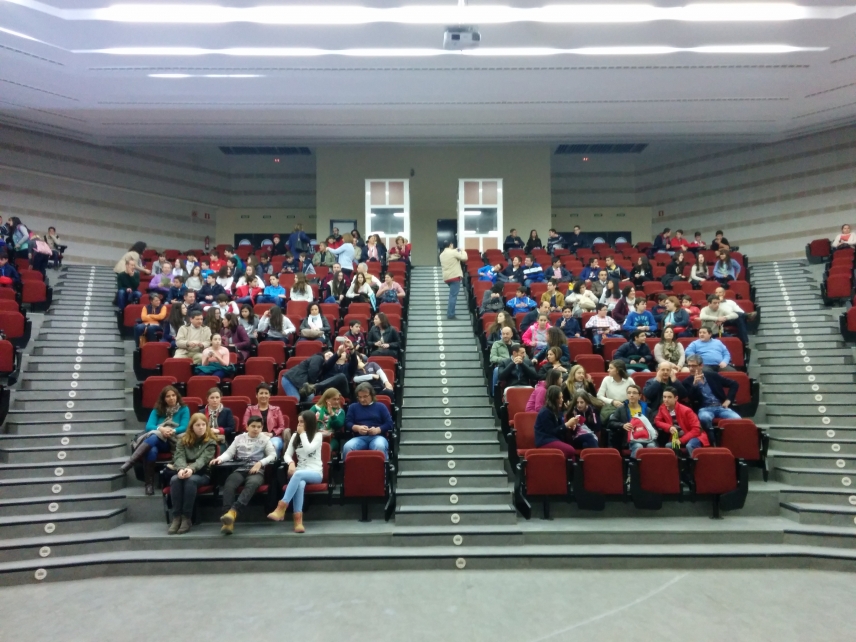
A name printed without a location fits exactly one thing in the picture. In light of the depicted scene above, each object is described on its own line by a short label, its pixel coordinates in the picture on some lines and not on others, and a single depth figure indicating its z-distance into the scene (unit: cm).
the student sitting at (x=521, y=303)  891
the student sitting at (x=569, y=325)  794
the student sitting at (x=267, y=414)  585
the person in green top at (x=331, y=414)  598
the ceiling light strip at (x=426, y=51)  846
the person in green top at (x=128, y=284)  913
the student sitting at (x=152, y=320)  807
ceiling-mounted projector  671
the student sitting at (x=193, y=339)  739
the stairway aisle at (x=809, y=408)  565
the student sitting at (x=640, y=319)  810
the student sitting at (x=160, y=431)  577
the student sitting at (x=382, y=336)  760
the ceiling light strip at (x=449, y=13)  741
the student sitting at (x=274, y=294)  930
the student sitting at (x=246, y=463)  528
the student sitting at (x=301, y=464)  538
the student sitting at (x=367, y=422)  580
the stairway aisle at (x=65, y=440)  542
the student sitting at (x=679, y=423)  590
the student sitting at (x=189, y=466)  533
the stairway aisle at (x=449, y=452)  549
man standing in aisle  979
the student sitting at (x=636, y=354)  723
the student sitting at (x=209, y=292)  909
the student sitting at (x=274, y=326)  786
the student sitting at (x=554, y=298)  886
